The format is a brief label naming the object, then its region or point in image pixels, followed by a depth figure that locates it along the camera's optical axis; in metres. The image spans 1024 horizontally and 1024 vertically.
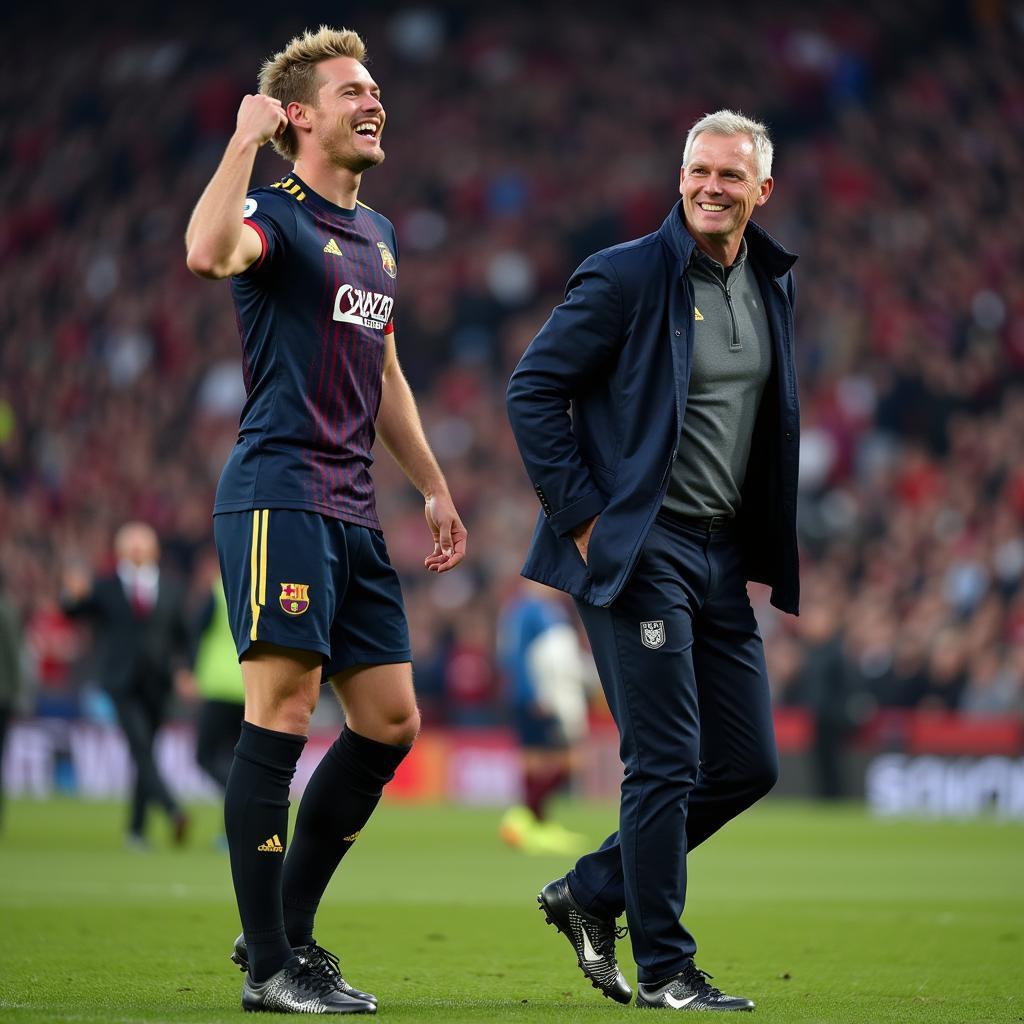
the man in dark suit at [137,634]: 29.98
